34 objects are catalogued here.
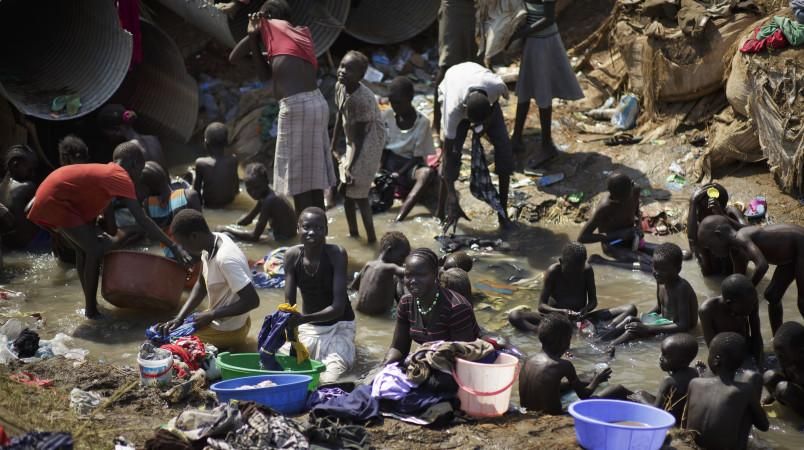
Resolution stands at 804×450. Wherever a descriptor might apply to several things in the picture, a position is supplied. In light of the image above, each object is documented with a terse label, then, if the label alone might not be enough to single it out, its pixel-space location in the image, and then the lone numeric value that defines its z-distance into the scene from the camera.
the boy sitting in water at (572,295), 13.64
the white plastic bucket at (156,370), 11.01
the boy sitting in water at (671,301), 13.06
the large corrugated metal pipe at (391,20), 23.52
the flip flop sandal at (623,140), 19.53
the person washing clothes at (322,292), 12.05
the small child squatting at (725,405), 9.83
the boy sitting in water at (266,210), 17.16
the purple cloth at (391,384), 10.33
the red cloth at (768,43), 17.08
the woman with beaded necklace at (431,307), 10.33
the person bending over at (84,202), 13.29
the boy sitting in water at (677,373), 10.45
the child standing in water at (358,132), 16.16
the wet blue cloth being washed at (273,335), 11.00
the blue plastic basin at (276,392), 10.06
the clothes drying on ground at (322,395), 10.50
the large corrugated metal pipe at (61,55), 19.81
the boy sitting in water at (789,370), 10.82
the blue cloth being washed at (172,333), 12.04
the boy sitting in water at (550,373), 10.62
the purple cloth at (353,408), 10.11
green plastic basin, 10.88
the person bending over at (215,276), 12.02
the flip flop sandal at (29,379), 11.20
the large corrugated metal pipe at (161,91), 21.84
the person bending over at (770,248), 12.65
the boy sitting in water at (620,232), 15.98
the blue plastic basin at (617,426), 8.87
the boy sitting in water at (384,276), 14.02
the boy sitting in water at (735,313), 11.47
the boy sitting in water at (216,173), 18.67
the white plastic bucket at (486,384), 9.99
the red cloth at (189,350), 11.56
